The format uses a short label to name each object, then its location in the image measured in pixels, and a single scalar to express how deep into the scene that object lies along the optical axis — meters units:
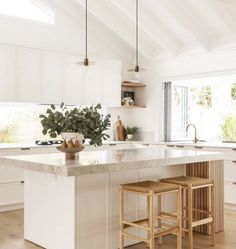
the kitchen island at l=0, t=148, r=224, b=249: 3.28
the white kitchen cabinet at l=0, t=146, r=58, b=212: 5.40
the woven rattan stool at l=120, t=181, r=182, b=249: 3.32
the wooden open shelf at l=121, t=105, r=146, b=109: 7.23
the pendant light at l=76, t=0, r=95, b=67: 4.31
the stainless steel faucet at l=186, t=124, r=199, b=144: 6.75
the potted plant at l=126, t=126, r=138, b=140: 7.42
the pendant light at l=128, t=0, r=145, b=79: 4.72
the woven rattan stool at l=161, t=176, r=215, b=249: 3.75
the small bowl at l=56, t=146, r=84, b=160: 3.41
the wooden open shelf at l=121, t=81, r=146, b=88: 7.19
